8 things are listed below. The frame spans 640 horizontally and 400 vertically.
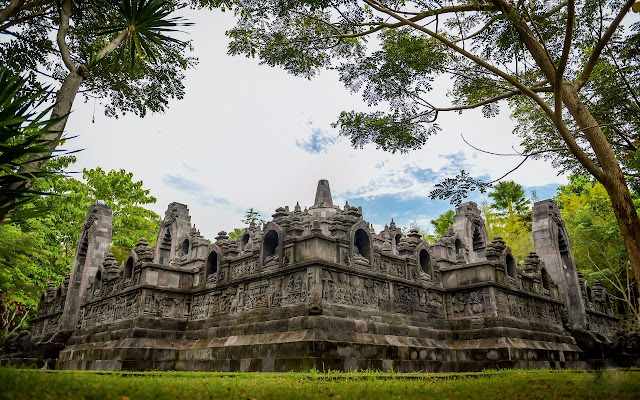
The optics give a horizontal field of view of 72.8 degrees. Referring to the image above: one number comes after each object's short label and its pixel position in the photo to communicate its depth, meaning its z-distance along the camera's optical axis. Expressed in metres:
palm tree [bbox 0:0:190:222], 8.10
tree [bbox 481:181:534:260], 44.28
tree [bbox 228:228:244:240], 54.72
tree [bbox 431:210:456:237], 48.84
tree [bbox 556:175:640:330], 27.02
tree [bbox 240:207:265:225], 53.78
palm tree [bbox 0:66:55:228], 5.41
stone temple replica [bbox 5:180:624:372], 11.83
